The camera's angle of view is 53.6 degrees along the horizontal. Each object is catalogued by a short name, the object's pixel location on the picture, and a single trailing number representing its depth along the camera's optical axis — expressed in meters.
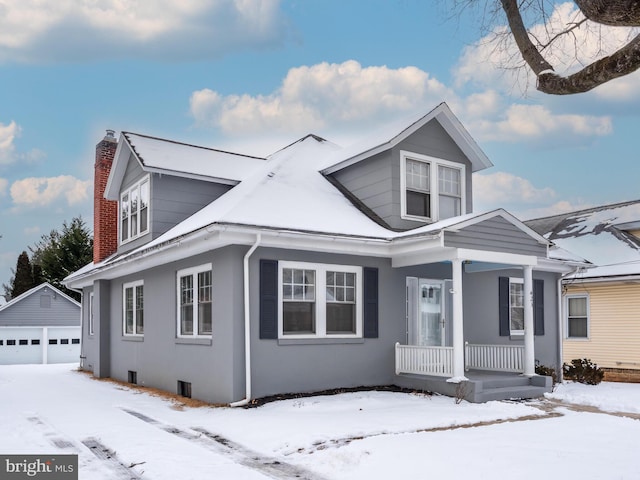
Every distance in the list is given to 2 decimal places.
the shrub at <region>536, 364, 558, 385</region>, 14.79
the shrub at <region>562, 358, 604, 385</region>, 16.41
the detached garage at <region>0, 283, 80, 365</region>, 33.47
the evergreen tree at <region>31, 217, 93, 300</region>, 42.16
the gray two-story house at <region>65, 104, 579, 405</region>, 11.67
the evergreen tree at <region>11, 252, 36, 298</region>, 44.31
